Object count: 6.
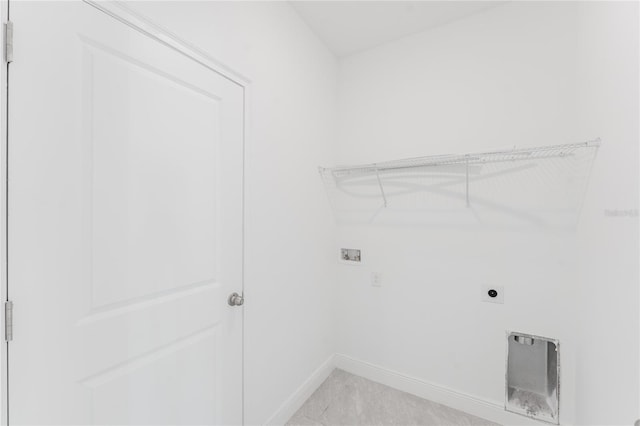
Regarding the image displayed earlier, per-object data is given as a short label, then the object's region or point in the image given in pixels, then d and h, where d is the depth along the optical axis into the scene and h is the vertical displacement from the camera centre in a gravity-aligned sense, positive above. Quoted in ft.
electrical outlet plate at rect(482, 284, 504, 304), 6.02 -1.71
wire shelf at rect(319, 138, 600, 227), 5.39 +0.65
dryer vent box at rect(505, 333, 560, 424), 5.39 -3.25
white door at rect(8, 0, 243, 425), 2.60 -0.10
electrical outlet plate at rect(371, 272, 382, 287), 7.45 -1.71
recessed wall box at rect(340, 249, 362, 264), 7.75 -1.13
